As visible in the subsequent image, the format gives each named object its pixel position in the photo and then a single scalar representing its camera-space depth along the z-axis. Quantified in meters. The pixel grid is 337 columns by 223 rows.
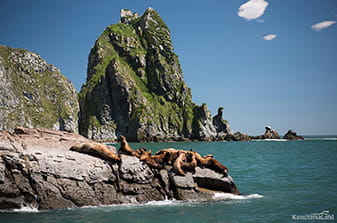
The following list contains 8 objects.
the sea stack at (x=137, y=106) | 170.62
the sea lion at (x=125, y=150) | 19.56
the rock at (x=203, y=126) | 170.32
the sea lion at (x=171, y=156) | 20.29
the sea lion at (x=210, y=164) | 19.88
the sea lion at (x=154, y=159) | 18.67
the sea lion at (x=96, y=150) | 17.53
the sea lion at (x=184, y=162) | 18.86
